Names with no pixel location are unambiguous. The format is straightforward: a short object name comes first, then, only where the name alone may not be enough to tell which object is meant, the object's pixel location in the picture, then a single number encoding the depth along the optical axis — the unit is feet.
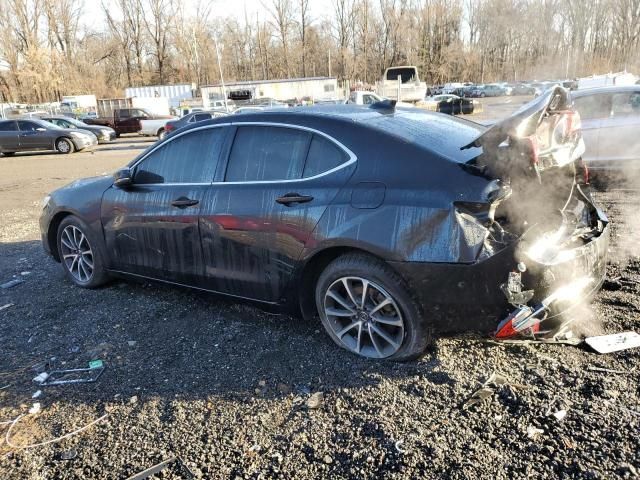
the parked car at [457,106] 88.49
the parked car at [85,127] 79.30
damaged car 8.98
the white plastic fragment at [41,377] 10.83
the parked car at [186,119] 77.59
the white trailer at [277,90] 133.90
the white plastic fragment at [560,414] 8.30
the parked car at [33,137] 67.72
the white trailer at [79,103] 160.04
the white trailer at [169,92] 182.09
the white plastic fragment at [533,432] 7.93
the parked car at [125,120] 99.81
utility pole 114.83
